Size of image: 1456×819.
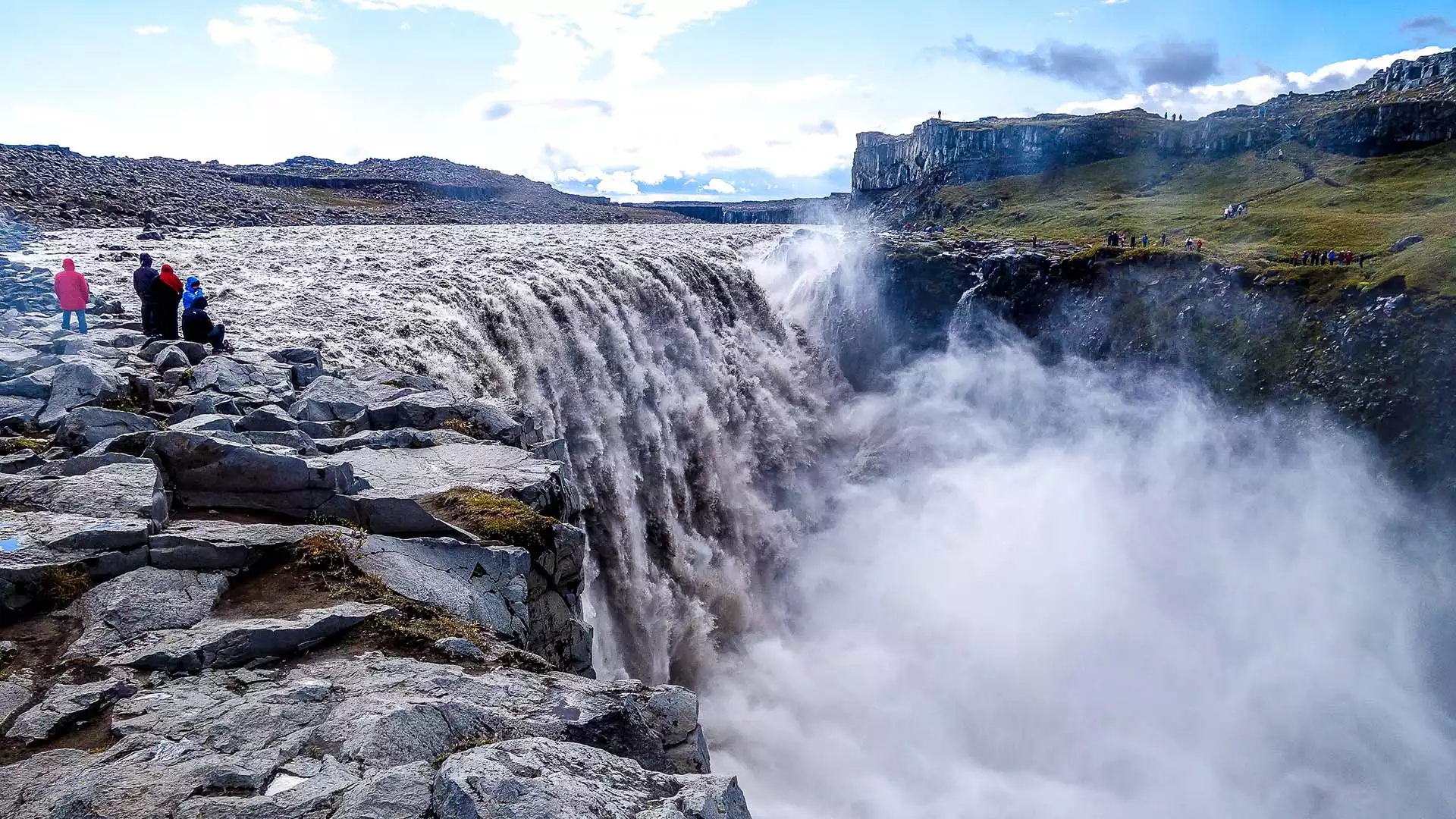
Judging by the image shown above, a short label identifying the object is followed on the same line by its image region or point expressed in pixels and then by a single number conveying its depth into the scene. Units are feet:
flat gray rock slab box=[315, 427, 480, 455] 45.98
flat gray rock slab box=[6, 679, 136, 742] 23.24
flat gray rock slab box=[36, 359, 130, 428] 44.06
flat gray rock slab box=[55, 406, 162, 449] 39.81
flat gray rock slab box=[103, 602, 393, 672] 26.99
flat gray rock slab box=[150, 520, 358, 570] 32.04
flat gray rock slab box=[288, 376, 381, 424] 49.93
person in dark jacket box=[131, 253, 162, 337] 61.05
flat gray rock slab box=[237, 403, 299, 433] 44.75
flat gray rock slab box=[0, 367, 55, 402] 44.68
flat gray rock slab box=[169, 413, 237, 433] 42.19
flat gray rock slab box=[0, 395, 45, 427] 41.91
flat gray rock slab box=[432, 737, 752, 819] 21.20
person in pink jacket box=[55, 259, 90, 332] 58.29
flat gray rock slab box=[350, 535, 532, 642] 34.65
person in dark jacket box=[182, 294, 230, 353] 59.47
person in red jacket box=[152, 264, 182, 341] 59.62
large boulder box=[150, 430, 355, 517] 37.40
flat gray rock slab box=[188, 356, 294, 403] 51.31
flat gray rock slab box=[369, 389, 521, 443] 51.67
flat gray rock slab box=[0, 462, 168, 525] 32.89
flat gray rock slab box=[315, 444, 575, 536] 38.40
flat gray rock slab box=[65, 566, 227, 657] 27.76
